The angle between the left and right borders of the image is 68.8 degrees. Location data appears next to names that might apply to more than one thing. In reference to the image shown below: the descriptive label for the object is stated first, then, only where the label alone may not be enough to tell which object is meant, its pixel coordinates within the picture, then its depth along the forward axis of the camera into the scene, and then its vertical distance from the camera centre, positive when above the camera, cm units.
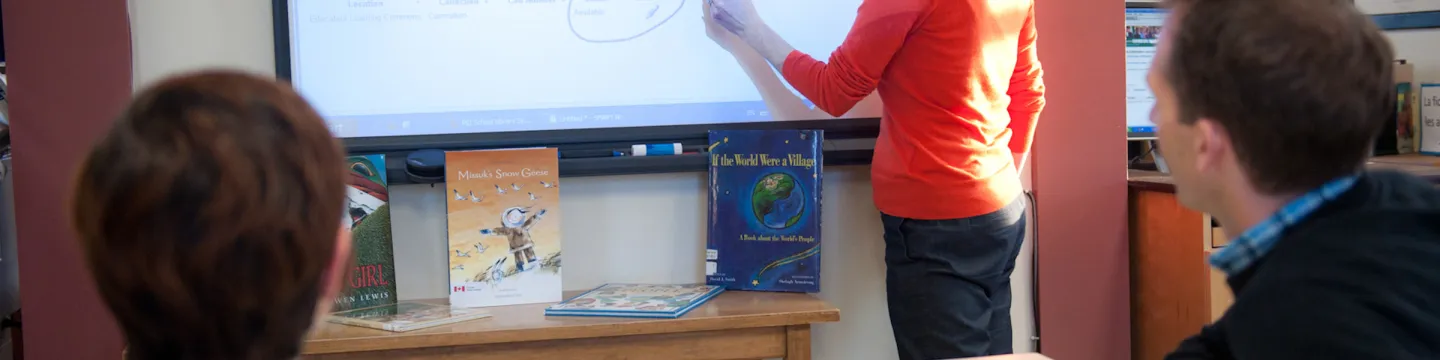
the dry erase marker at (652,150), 234 +0
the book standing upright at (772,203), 233 -13
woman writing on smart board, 197 -2
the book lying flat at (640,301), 209 -31
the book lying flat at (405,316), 205 -32
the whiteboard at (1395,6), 308 +35
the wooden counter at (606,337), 200 -36
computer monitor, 271 +23
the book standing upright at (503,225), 226 -15
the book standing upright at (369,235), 224 -17
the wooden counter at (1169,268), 234 -31
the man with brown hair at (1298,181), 83 -5
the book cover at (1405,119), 302 +2
